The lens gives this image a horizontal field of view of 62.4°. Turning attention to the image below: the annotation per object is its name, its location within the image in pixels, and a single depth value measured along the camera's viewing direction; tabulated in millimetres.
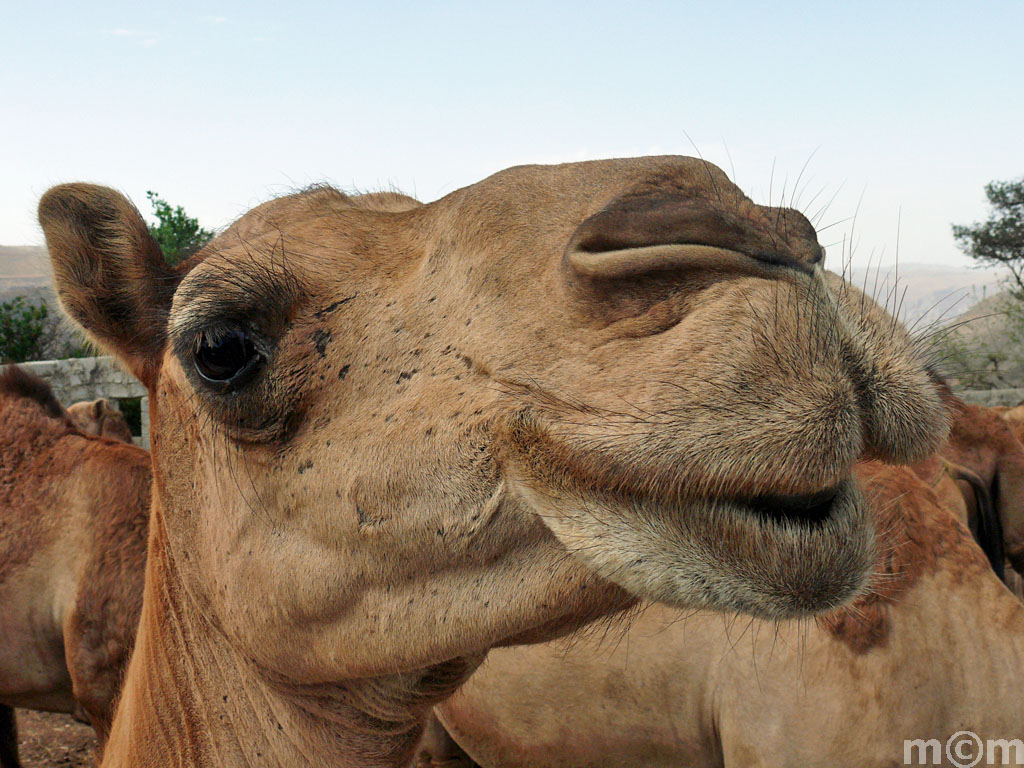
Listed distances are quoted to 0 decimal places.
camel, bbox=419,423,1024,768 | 3062
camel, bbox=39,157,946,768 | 1125
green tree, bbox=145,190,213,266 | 16656
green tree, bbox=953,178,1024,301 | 23234
